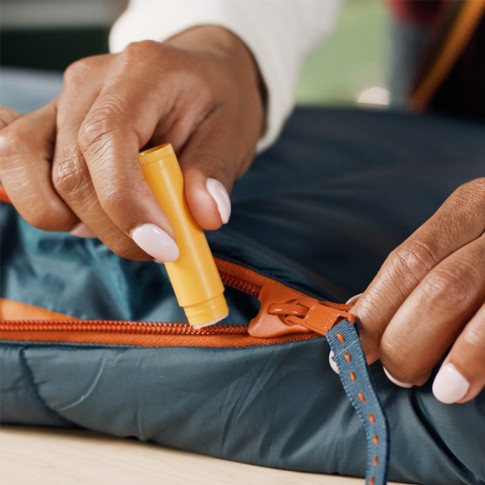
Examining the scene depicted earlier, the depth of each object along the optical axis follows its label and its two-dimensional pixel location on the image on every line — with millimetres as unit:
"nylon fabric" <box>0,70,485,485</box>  410
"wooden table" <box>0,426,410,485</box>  431
